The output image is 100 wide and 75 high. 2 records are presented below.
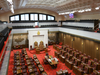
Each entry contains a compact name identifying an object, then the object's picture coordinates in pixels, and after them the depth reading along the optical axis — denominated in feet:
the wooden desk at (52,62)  28.77
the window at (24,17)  62.08
